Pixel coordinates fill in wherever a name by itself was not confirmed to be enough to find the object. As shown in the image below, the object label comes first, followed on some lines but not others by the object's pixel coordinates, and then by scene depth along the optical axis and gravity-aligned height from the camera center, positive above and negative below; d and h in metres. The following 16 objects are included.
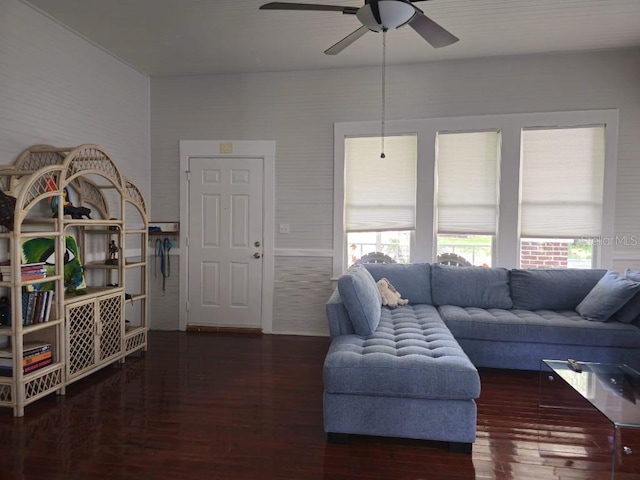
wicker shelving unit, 2.70 -0.43
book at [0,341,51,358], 2.77 -0.92
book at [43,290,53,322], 2.92 -0.60
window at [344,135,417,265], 4.50 +0.35
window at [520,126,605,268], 4.17 +0.35
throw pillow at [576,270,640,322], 3.30 -0.58
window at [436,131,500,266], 4.36 +0.39
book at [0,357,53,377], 2.77 -1.04
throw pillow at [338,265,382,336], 2.86 -0.57
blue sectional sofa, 2.32 -0.80
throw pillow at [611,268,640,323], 3.32 -0.69
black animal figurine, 3.34 +0.08
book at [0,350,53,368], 2.77 -0.98
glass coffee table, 2.15 -0.98
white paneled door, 4.74 -0.16
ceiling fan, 2.18 +1.21
